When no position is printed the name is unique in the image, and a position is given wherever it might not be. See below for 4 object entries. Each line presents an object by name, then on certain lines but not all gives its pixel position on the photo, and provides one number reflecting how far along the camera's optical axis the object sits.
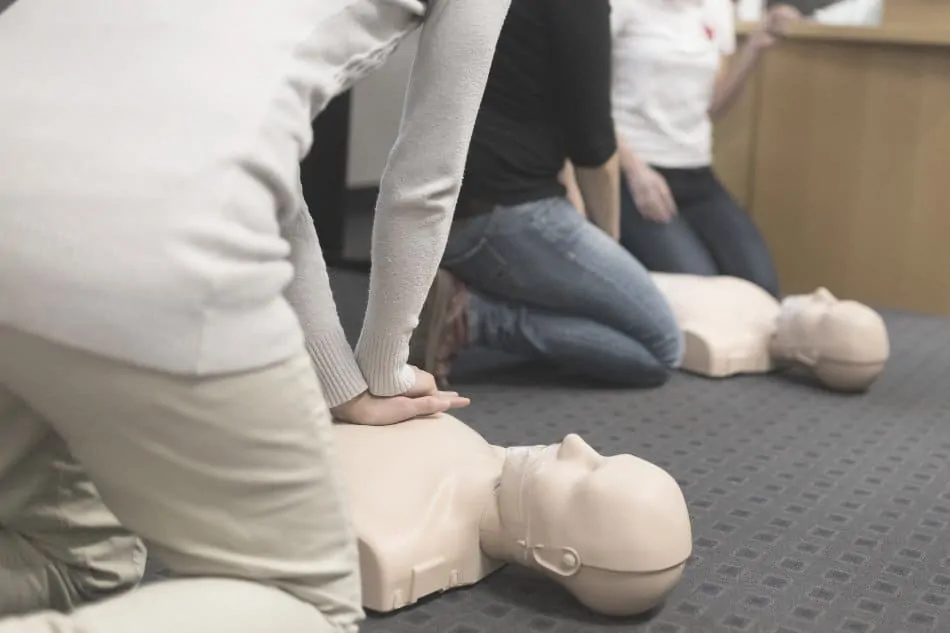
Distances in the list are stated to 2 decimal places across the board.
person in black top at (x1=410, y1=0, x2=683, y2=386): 1.55
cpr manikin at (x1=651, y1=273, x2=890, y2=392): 1.68
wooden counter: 2.29
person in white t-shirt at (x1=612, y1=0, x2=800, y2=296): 2.03
